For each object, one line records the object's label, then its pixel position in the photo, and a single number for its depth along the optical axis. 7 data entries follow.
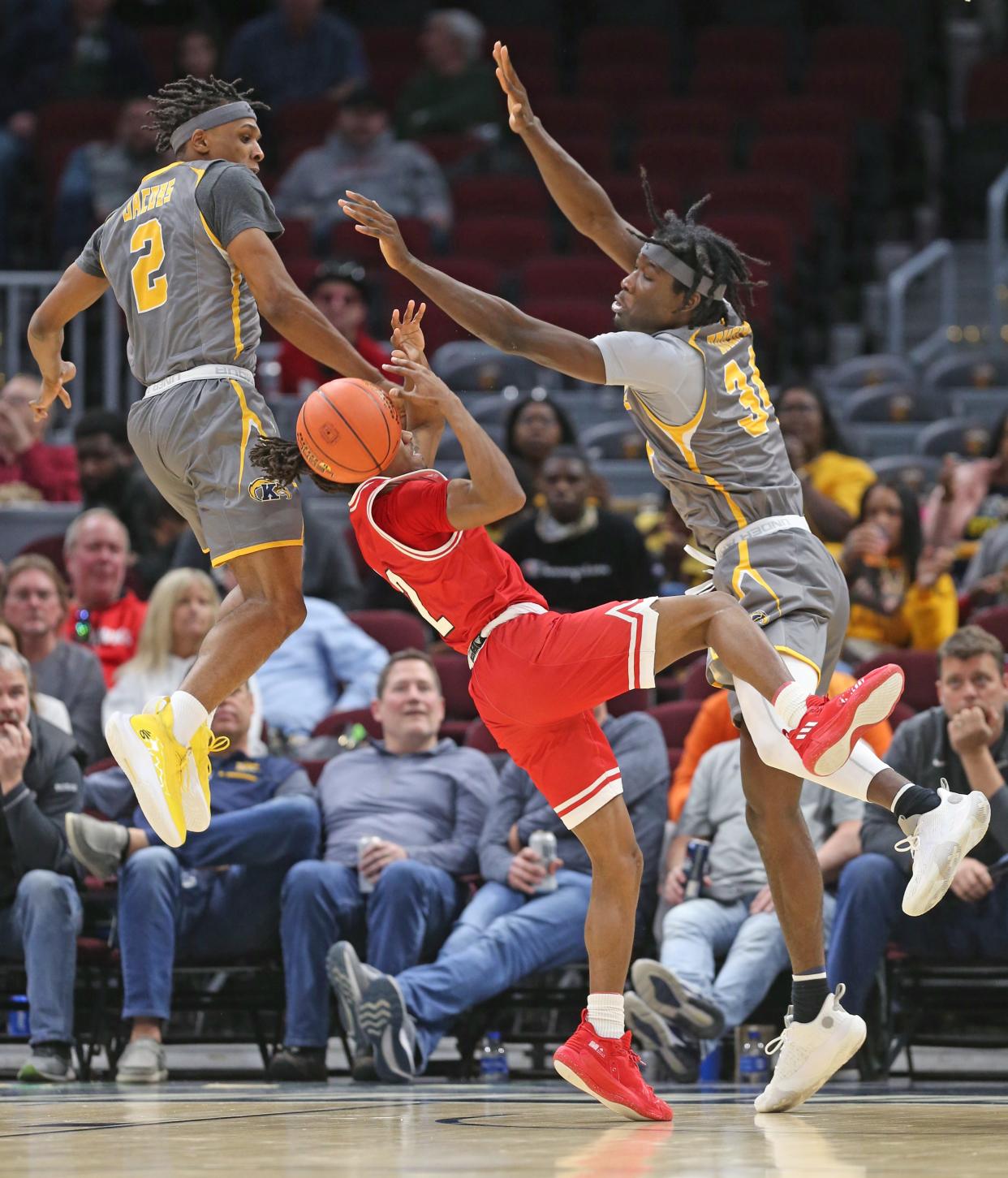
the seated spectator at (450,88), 28.27
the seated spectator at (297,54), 29.19
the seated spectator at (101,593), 17.59
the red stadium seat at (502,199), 26.58
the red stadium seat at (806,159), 26.92
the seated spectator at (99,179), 25.95
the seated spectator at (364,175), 25.61
